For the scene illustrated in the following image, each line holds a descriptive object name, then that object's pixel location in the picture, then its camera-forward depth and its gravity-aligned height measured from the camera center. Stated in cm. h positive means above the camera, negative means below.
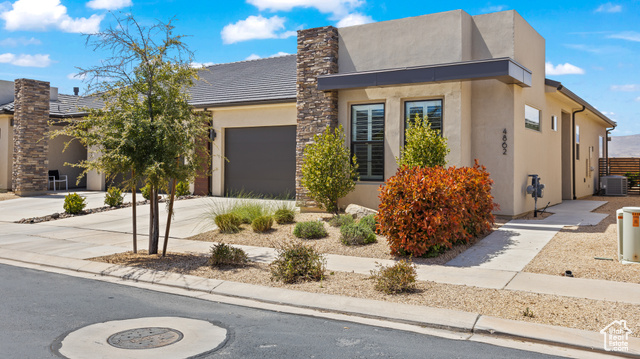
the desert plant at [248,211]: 1260 -83
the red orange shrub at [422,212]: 871 -58
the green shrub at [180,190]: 1827 -43
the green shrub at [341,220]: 1168 -98
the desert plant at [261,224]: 1178 -107
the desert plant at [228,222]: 1202 -106
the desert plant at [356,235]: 1019 -115
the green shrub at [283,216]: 1275 -95
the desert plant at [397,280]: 672 -137
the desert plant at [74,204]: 1563 -81
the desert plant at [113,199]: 1672 -69
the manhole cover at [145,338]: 495 -164
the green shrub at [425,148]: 1185 +73
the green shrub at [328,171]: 1298 +20
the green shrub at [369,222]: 1099 -97
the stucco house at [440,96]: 1268 +231
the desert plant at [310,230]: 1099 -114
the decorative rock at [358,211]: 1270 -83
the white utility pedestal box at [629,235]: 801 -90
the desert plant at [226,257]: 838 -131
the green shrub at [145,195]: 1736 -59
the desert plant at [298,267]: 744 -132
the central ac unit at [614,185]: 2197 -25
